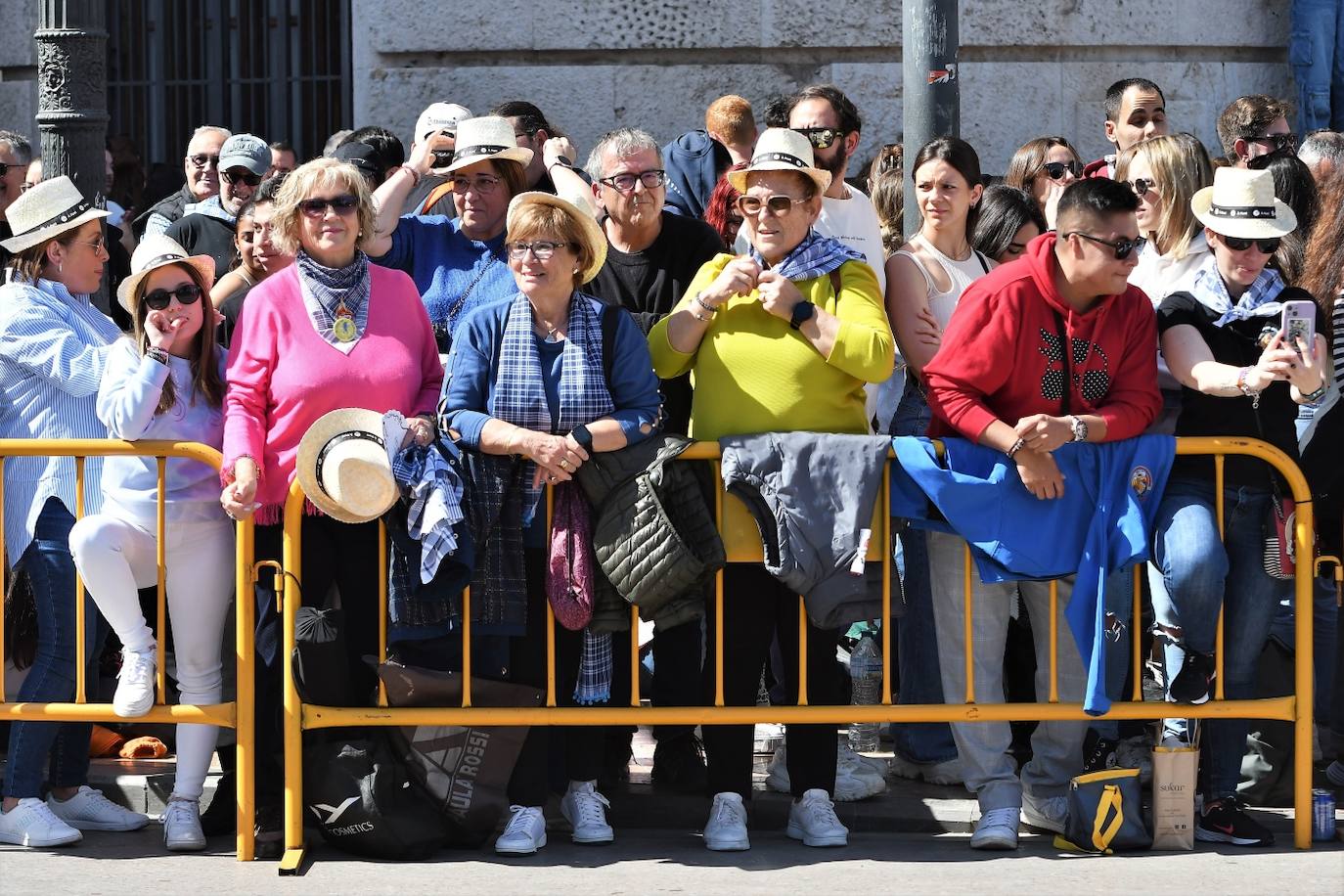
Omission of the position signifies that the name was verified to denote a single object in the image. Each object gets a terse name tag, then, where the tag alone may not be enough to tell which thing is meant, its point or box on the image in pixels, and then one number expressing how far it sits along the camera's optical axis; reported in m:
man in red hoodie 12.48
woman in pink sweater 12.48
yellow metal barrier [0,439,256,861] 12.34
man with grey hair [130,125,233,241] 17.69
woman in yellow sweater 12.66
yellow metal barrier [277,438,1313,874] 12.43
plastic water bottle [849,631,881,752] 14.64
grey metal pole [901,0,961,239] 14.27
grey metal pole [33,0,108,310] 14.31
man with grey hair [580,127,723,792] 13.67
